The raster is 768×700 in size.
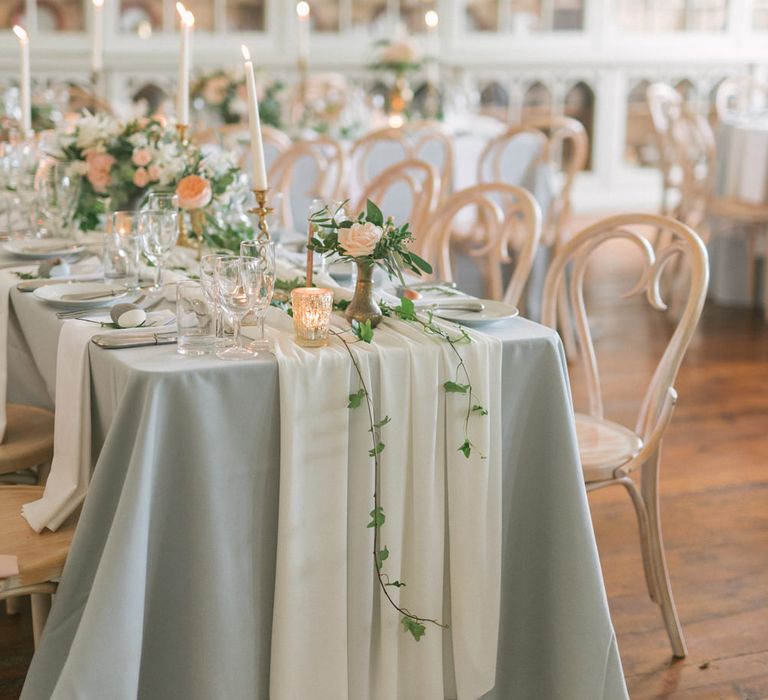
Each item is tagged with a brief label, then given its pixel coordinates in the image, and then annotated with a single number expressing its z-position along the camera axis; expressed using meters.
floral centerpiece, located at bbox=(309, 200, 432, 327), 1.76
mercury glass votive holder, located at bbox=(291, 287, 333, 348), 1.75
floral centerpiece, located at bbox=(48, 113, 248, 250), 2.56
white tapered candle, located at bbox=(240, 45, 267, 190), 2.01
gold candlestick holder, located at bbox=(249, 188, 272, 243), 2.05
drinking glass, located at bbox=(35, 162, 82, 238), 2.61
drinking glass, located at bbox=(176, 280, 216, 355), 1.74
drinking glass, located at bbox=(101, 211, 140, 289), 2.19
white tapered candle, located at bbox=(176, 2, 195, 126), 2.38
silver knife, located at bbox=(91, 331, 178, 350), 1.75
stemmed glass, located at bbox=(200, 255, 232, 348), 1.75
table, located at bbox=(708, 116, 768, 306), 5.16
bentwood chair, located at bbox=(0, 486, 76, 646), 1.70
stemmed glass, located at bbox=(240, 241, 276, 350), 1.75
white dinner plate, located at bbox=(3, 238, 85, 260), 2.54
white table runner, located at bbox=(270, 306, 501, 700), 1.68
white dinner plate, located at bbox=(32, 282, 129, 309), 2.03
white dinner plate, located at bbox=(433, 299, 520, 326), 1.89
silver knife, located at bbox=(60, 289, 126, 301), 2.10
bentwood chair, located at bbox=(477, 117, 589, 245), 4.58
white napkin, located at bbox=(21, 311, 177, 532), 1.79
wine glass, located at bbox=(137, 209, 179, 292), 2.13
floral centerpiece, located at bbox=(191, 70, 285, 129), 4.99
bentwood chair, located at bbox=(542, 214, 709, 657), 2.17
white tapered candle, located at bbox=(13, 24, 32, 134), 2.94
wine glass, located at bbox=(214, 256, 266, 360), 1.72
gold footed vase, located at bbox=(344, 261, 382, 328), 1.86
